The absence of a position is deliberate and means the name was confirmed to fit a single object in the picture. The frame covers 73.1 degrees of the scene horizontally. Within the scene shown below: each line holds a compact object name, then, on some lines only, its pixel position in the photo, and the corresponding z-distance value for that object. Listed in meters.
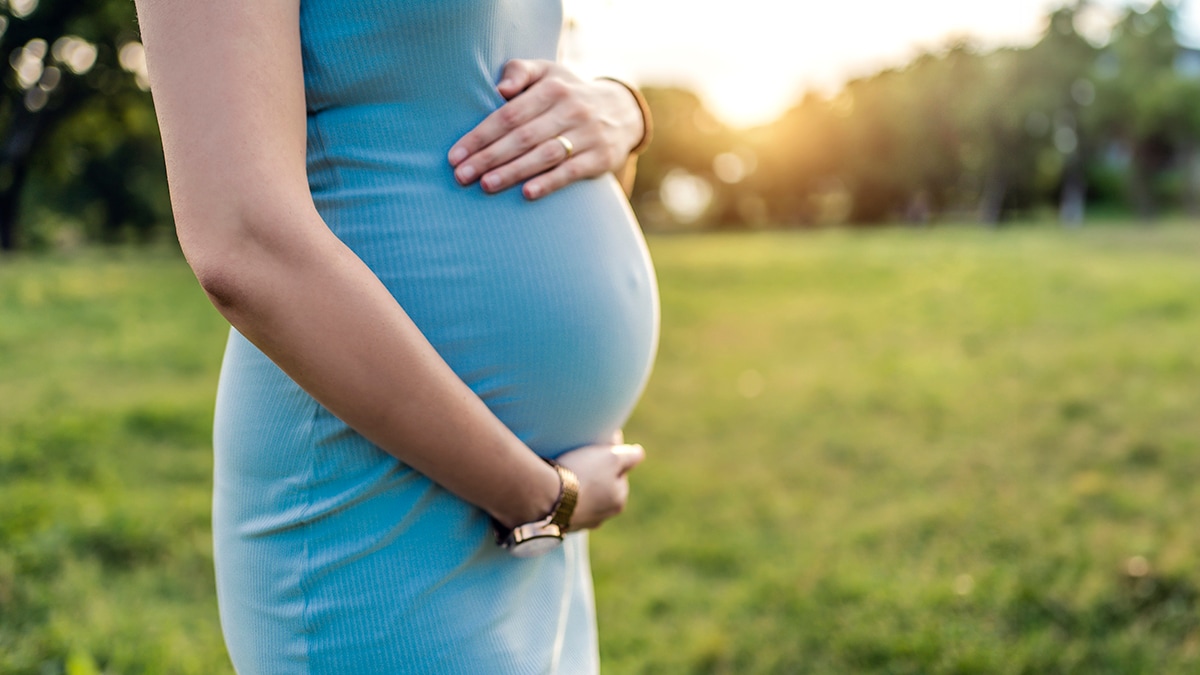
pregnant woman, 0.72
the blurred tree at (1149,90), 22.20
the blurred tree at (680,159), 40.91
